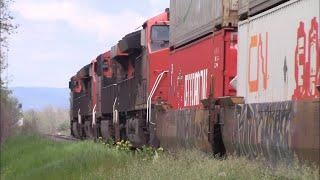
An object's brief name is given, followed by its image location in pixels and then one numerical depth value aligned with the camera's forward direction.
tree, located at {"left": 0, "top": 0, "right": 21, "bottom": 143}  64.09
